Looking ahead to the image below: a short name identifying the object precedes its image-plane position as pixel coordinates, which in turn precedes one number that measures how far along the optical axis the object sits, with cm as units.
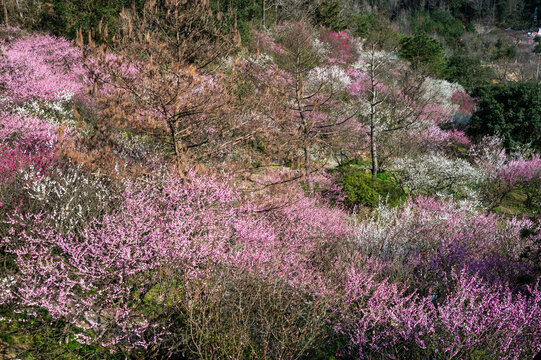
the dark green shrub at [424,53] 2947
